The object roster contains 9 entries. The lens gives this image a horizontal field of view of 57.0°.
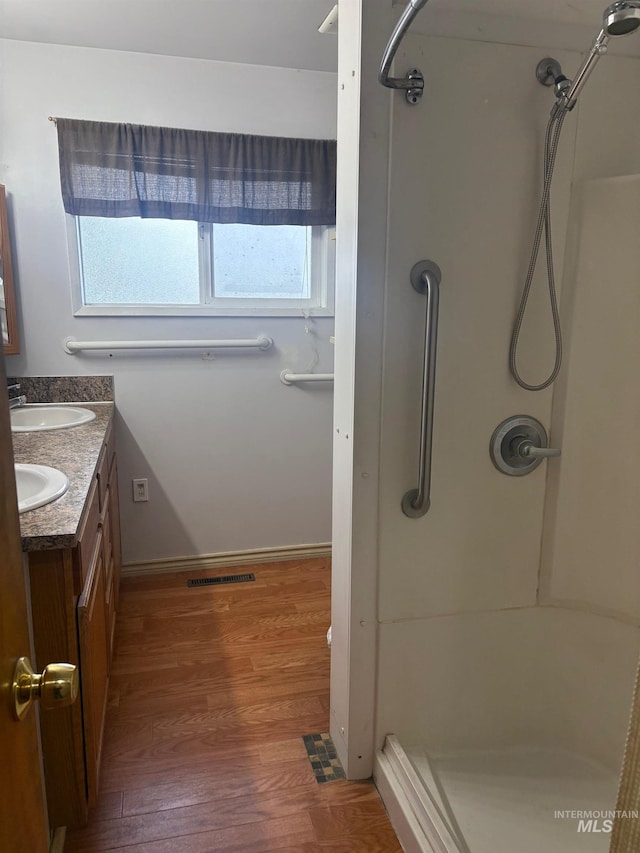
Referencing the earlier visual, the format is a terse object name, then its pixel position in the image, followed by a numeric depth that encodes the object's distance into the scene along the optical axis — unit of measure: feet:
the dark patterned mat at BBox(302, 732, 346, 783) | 5.51
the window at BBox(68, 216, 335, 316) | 8.77
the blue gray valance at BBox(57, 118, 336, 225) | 8.15
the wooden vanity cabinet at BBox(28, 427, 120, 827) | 4.22
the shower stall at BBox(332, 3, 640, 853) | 4.54
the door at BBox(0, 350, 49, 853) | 2.01
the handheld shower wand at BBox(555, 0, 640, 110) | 3.48
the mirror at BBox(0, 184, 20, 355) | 8.00
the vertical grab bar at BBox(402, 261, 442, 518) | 4.52
